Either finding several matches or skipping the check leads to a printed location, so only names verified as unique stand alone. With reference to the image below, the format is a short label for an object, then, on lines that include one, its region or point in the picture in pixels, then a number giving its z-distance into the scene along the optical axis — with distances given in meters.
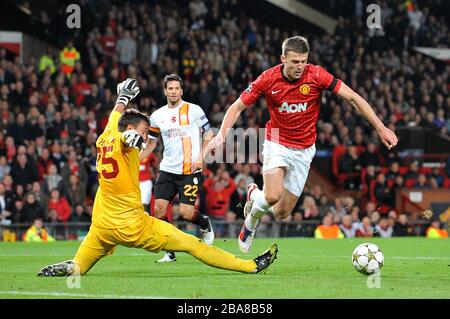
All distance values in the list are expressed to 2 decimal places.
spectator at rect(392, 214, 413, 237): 23.83
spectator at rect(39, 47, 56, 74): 26.16
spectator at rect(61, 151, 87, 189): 22.77
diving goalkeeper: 11.05
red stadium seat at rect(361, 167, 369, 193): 25.60
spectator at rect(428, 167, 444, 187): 26.47
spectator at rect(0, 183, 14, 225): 21.59
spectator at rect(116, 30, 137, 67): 27.78
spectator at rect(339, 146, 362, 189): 25.86
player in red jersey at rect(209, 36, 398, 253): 12.16
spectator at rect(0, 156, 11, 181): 22.48
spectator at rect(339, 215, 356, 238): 22.95
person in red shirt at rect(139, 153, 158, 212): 21.98
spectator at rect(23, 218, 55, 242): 21.34
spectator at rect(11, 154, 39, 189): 22.39
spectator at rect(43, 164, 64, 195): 22.61
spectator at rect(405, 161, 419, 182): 26.14
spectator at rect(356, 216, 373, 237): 23.02
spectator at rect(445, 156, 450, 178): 26.78
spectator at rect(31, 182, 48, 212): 22.16
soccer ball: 11.66
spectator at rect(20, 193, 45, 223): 21.72
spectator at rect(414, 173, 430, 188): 25.86
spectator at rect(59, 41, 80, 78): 26.41
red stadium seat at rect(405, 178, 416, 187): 26.03
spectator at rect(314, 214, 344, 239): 22.86
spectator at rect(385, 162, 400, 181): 25.66
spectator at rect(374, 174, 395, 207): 24.99
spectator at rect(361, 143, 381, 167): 25.80
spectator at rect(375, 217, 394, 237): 23.41
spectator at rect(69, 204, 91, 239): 22.05
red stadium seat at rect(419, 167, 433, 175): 26.87
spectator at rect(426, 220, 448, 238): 23.61
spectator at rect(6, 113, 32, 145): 23.47
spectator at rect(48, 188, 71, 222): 22.20
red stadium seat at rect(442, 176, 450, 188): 26.36
